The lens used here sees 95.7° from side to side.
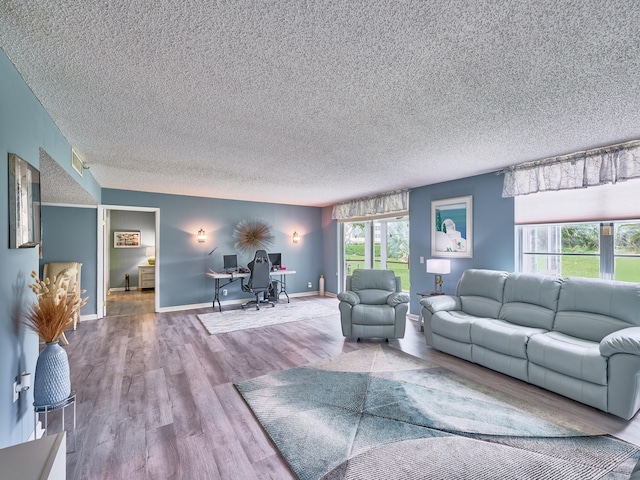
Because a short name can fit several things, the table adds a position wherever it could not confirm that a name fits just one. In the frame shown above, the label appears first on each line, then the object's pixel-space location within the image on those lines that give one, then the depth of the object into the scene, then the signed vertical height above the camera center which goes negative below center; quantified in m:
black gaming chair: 5.93 -0.65
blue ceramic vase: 1.89 -0.89
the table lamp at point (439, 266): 4.38 -0.34
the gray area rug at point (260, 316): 4.84 -1.36
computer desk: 5.98 -0.69
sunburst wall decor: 6.75 +0.20
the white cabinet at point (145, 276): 8.64 -0.95
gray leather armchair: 3.97 -0.96
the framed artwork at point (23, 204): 1.63 +0.25
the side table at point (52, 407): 1.89 -1.07
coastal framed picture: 4.45 +0.27
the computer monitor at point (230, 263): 6.30 -0.41
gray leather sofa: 2.27 -0.89
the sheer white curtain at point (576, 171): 2.89 +0.83
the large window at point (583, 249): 3.05 -0.07
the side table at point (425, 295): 4.40 -0.77
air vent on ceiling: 3.21 +0.97
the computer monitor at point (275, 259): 6.96 -0.36
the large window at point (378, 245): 5.98 -0.02
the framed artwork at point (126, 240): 8.50 +0.13
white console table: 0.95 -0.75
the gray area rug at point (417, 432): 1.76 -1.36
